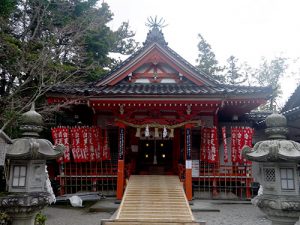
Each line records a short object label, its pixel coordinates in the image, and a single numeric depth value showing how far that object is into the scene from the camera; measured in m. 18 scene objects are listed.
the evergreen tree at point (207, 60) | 35.75
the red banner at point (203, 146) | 13.59
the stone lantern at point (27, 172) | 5.39
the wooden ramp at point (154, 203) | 8.62
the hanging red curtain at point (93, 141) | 13.66
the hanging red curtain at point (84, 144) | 13.56
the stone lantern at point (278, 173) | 5.38
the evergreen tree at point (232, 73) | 37.34
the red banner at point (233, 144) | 13.25
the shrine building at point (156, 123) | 12.21
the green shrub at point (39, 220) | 7.35
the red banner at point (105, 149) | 13.79
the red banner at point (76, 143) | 13.51
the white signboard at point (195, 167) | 13.30
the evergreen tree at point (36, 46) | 12.28
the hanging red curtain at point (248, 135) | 13.30
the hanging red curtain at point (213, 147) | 13.27
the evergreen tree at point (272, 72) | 35.03
